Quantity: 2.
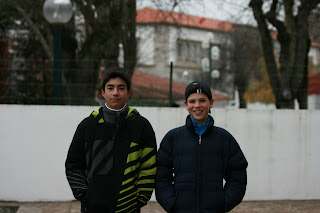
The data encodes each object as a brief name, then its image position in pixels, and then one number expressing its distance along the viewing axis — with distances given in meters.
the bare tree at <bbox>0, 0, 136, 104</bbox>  10.66
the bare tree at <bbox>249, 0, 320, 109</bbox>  9.05
